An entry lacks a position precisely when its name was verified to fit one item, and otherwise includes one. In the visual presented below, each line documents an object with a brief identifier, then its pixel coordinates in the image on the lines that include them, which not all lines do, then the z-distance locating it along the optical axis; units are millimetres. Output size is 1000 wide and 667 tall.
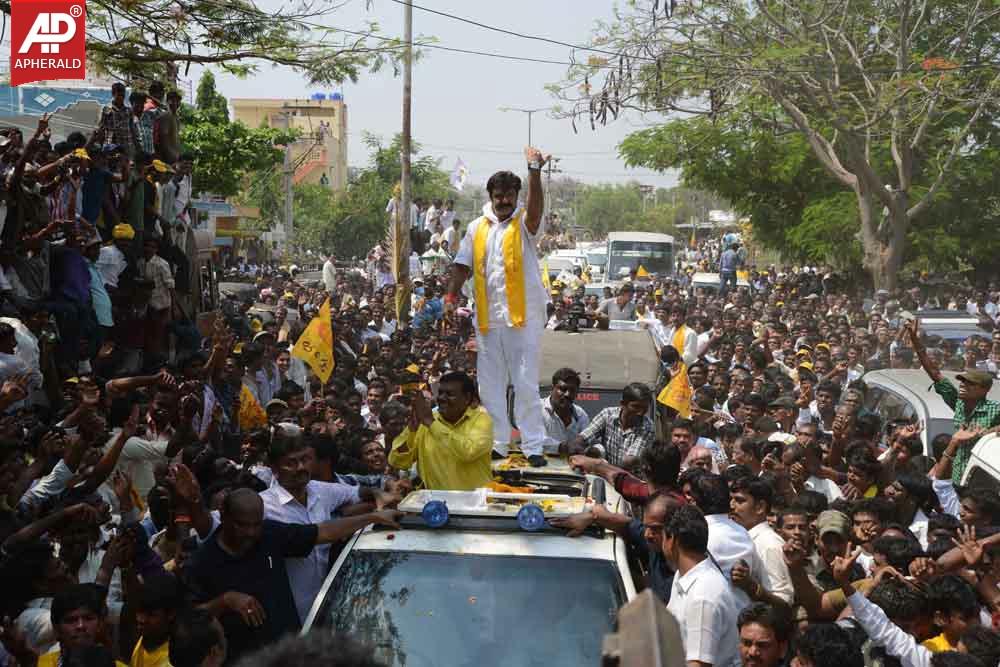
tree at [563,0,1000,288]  22078
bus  37719
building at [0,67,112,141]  19528
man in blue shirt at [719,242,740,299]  33531
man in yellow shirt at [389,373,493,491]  6062
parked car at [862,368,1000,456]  10008
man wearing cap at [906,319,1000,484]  8868
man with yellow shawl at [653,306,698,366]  16141
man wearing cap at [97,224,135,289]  10875
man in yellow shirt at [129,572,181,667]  4934
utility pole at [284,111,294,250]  57875
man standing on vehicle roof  7312
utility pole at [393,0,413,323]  21000
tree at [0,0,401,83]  11977
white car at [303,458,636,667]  4605
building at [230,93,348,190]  83625
